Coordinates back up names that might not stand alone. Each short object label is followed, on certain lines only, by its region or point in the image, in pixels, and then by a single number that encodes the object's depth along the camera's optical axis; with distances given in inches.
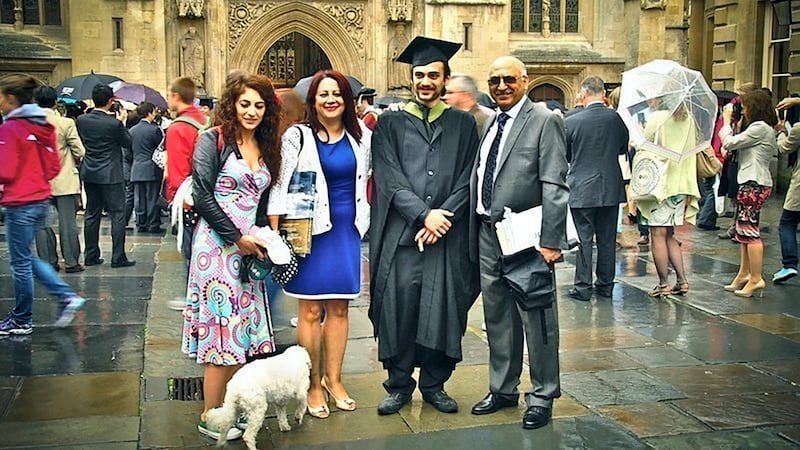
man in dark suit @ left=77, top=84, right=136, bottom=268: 396.2
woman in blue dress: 197.2
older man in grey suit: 193.6
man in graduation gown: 201.2
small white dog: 179.8
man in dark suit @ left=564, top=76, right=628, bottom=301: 336.2
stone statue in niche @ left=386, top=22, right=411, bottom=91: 860.0
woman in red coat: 268.1
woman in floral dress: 187.3
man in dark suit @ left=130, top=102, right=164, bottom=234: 520.1
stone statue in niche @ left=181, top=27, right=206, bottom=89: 815.7
